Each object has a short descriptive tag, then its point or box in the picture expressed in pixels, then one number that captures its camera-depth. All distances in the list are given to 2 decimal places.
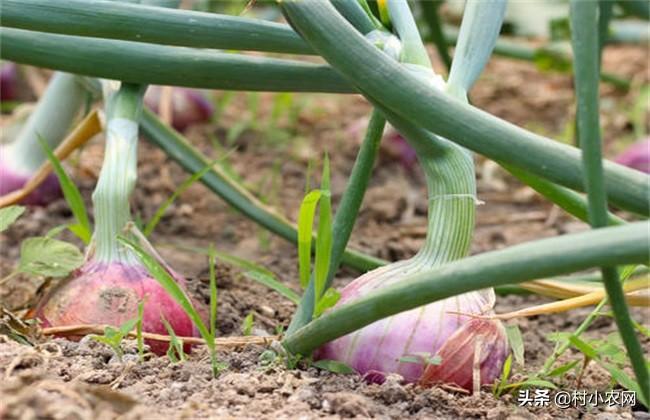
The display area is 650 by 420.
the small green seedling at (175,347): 1.48
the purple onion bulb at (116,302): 1.51
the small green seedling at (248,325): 1.52
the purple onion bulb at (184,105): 2.00
